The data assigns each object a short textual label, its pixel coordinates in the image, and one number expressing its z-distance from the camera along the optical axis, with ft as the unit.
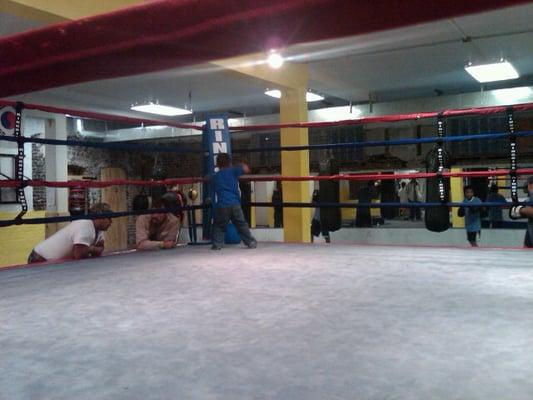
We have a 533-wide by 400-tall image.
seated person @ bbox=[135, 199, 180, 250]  13.44
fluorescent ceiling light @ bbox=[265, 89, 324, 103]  26.10
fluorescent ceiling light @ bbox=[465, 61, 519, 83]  22.03
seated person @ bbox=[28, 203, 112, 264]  11.39
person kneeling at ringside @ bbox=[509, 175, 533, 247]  13.51
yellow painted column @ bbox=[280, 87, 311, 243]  19.74
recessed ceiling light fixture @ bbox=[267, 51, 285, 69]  17.67
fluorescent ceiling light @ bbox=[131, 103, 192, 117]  29.04
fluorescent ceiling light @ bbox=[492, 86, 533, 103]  24.44
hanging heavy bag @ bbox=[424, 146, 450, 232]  14.66
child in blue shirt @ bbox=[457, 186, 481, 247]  23.59
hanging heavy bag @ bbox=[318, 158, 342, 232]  18.80
